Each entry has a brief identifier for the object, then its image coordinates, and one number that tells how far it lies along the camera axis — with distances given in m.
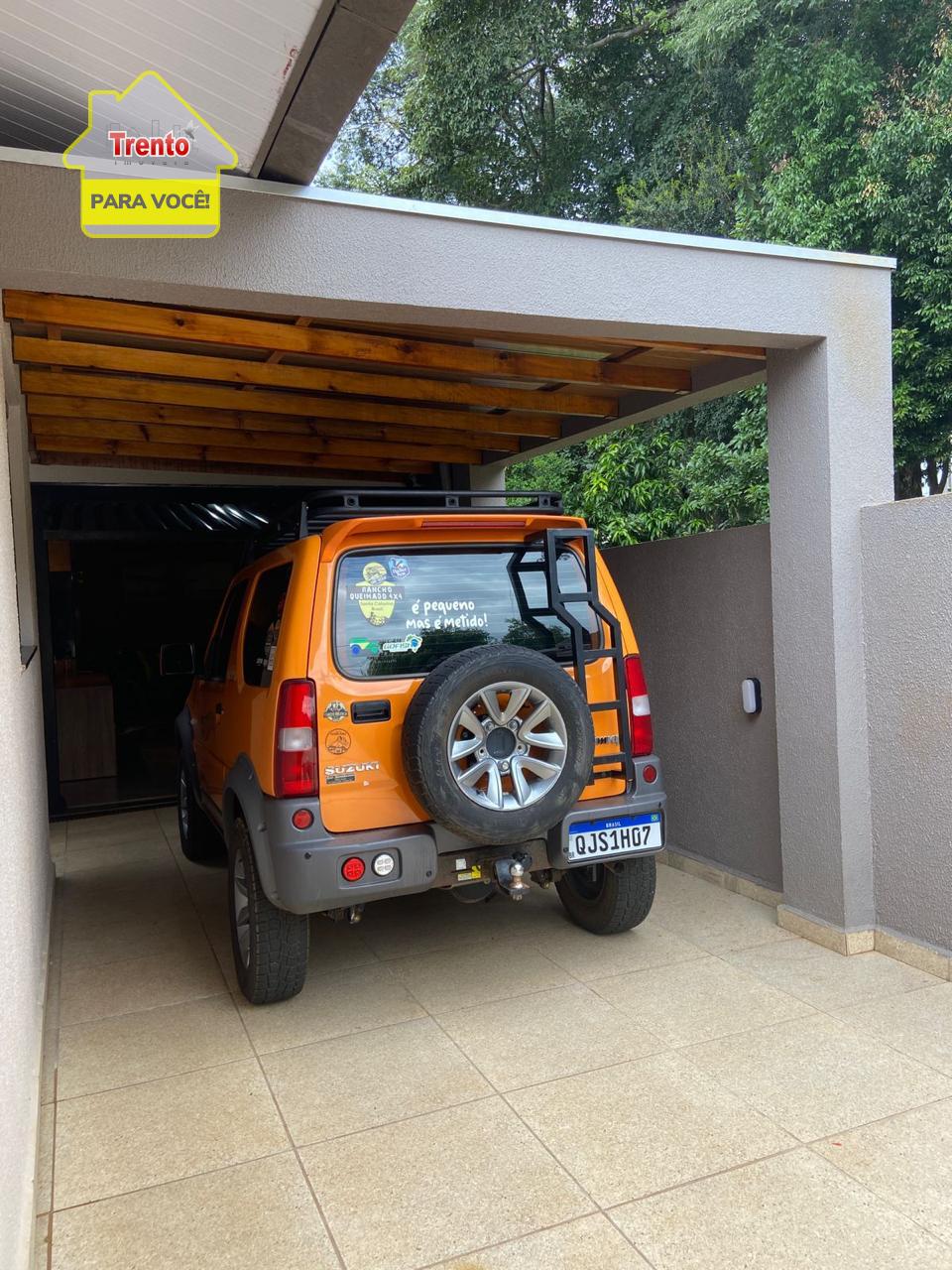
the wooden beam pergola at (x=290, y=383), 4.22
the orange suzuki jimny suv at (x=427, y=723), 3.42
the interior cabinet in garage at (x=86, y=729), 9.38
